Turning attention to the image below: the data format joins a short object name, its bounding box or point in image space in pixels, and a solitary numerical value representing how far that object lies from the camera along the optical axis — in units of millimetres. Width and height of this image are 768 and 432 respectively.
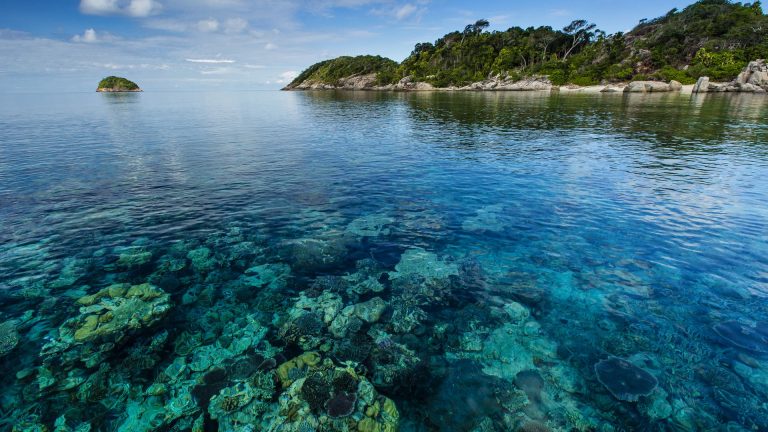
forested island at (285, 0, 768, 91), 137750
